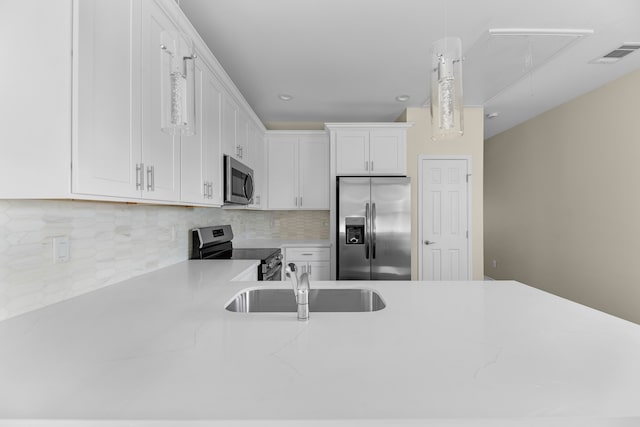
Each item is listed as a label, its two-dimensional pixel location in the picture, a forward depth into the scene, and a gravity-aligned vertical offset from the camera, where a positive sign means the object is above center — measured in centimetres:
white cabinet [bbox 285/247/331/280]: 386 -54
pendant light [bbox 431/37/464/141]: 124 +51
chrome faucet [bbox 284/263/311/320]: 108 -26
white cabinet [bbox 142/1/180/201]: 142 +46
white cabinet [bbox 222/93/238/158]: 258 +77
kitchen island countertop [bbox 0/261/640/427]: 59 -36
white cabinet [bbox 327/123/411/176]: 383 +79
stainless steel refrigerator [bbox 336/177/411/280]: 356 -15
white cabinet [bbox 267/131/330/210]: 423 +60
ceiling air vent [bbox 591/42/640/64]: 262 +139
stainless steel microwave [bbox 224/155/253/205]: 254 +29
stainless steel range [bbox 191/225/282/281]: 261 -35
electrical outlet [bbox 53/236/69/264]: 130 -14
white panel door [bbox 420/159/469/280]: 393 -7
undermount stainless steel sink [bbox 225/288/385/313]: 161 -44
